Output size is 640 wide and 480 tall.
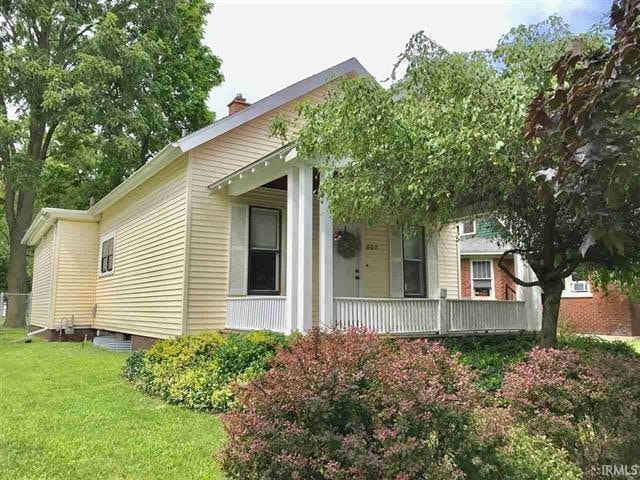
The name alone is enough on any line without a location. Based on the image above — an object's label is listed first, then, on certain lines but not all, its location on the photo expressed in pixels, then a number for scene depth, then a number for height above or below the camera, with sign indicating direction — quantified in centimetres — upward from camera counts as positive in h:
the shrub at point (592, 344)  842 -84
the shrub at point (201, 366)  655 -103
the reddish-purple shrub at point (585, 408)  350 -81
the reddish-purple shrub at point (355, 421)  292 -79
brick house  1688 +0
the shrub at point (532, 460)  334 -113
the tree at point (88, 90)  1869 +825
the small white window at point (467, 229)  2067 +278
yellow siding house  807 +97
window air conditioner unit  1789 +32
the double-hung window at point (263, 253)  1028 +90
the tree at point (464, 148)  529 +170
